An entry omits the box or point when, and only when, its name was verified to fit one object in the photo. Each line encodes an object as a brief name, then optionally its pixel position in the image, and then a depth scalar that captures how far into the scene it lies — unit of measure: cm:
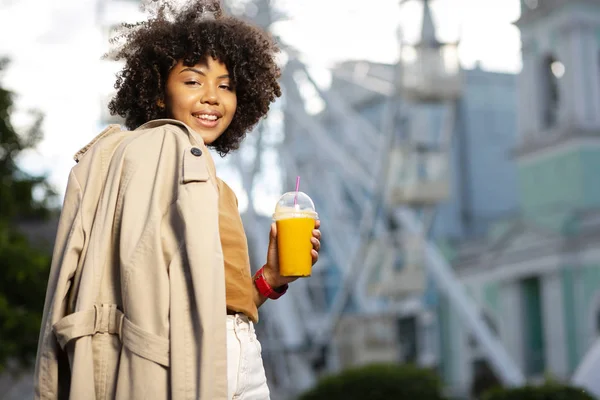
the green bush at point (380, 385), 938
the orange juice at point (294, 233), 217
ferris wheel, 1546
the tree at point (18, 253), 754
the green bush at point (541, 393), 643
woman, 189
